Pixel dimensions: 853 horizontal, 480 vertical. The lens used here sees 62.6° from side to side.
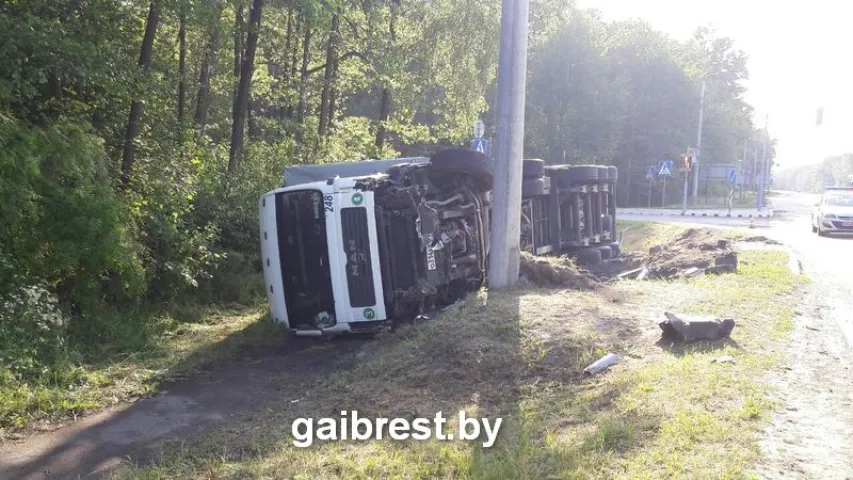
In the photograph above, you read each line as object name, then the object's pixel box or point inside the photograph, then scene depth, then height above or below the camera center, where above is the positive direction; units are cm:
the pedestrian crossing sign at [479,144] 1708 +29
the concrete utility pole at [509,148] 935 +9
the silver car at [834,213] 2156 -232
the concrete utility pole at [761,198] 4112 -328
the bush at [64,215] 728 -42
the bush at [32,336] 655 -157
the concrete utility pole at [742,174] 6204 -273
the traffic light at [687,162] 3447 -82
